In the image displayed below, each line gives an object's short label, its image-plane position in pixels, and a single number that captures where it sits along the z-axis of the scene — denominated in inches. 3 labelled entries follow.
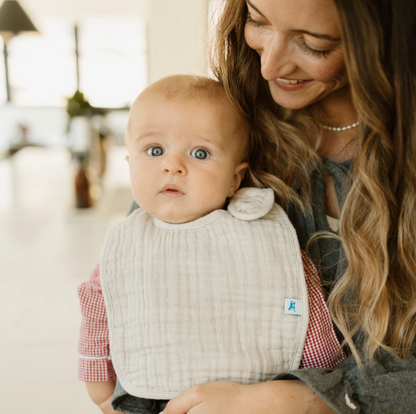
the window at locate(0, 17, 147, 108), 449.7
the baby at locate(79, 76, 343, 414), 36.8
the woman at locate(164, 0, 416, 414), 32.8
